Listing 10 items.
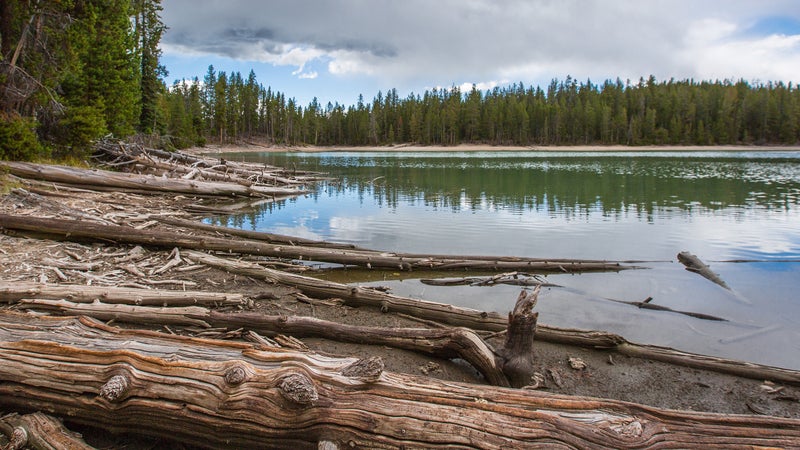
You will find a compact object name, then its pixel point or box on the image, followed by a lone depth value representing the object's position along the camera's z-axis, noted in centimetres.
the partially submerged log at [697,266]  1056
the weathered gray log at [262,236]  1182
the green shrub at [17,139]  1577
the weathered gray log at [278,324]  549
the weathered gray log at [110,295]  644
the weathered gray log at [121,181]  1543
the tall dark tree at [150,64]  4131
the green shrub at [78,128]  2030
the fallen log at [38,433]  325
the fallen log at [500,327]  583
